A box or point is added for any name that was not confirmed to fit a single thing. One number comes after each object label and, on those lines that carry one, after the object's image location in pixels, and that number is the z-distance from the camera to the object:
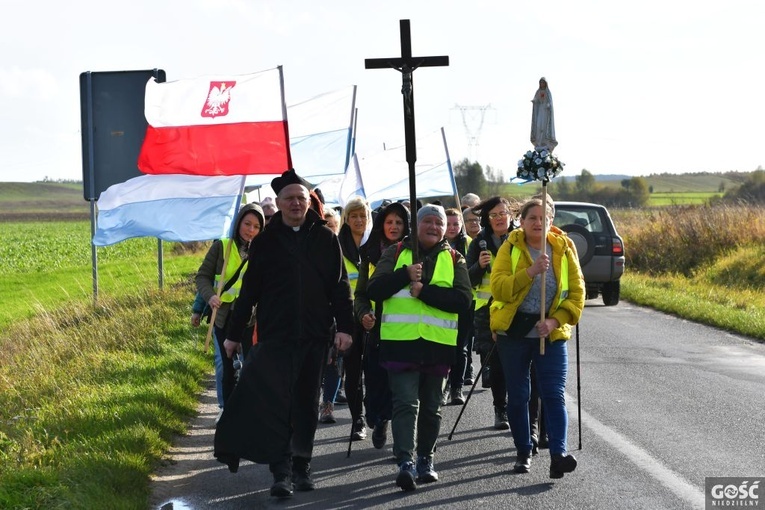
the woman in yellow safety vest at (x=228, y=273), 15.05
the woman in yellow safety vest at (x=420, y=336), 12.06
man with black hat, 11.83
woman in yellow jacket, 12.07
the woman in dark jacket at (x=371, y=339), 13.84
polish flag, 16.27
